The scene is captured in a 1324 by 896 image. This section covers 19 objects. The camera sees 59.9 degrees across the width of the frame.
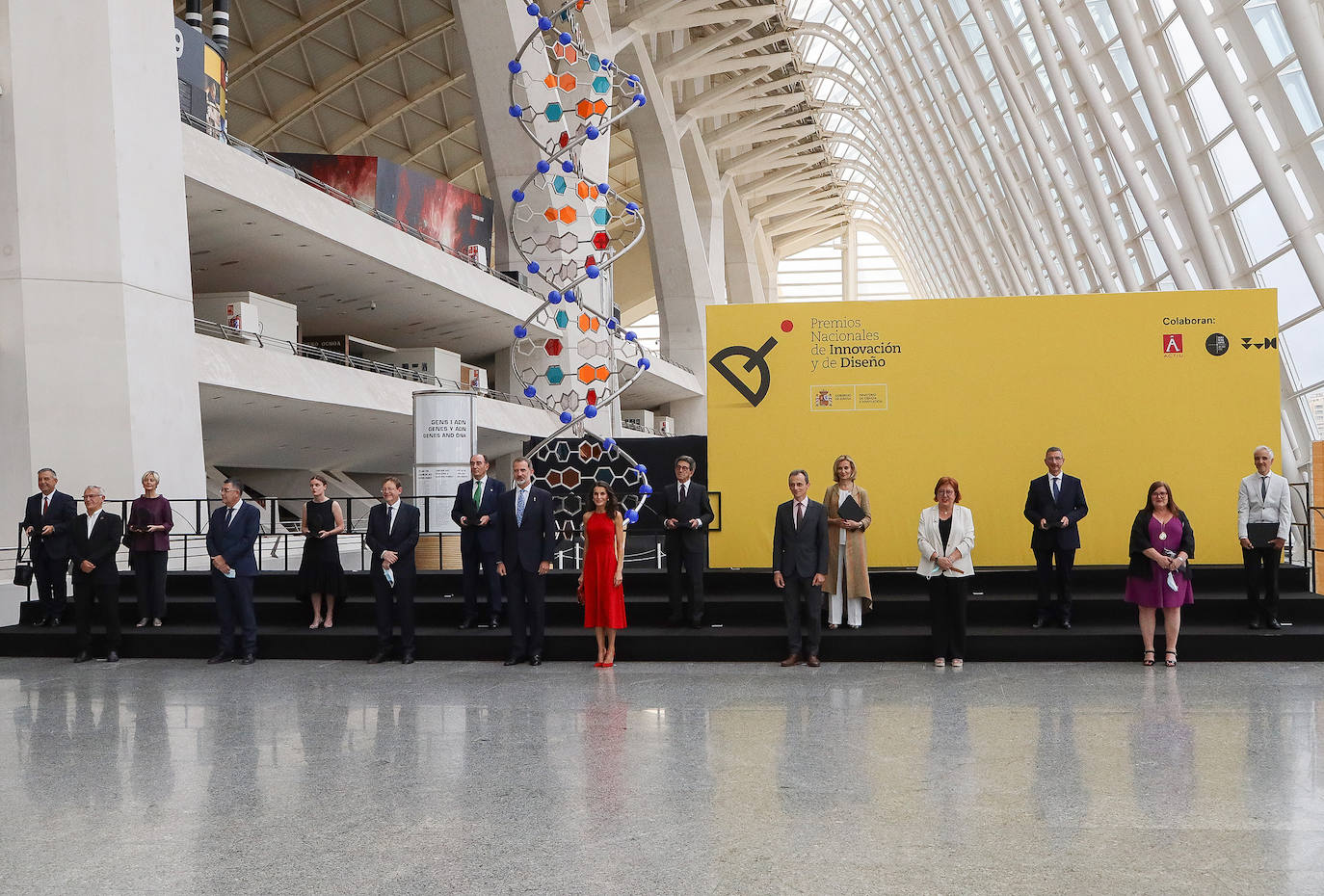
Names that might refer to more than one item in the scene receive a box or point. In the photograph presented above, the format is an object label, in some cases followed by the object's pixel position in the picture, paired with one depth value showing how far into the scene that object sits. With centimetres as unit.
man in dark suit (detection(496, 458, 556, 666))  1021
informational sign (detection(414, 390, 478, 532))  1584
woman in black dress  1142
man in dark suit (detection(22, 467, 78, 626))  1145
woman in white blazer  959
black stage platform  1007
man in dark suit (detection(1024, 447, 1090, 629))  1039
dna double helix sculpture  1328
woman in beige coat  1048
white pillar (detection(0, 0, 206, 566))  1388
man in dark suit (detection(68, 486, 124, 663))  1100
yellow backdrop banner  1177
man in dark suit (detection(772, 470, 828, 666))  988
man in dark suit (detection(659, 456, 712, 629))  1091
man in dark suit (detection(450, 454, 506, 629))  1101
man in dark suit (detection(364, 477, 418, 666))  1047
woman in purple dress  948
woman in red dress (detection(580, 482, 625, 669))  1007
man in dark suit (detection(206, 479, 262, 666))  1062
